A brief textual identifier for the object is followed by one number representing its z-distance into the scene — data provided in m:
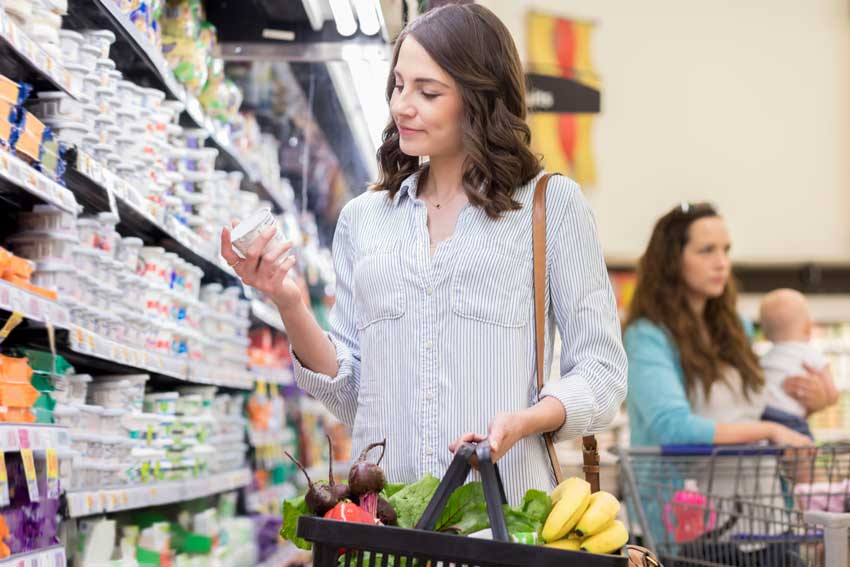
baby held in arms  4.14
